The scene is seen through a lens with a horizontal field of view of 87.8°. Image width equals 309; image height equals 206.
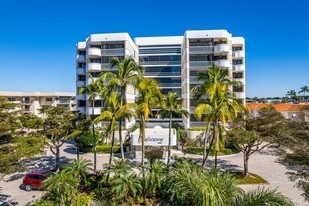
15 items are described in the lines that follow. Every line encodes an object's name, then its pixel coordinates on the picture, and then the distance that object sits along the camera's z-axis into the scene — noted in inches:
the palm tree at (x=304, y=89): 4109.3
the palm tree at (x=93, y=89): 658.8
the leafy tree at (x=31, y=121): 562.3
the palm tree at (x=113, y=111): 504.6
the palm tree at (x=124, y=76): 533.6
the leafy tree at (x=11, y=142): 402.6
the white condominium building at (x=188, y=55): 1149.7
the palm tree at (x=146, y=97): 524.1
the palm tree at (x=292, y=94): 4133.1
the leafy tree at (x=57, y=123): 620.1
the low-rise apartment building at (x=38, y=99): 2129.6
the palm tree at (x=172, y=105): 655.3
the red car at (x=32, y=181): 574.9
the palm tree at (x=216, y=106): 464.1
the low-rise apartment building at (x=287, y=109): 1869.7
